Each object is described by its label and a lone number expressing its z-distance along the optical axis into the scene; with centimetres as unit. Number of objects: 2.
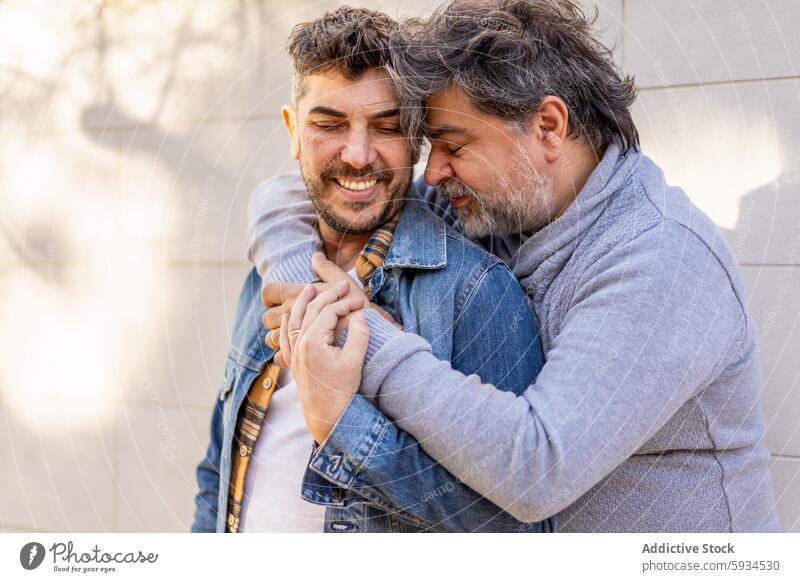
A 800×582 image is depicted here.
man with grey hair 69
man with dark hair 76
